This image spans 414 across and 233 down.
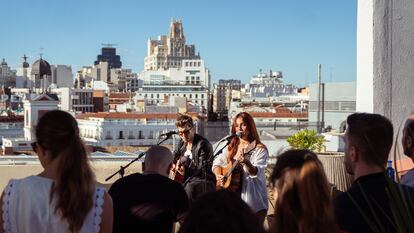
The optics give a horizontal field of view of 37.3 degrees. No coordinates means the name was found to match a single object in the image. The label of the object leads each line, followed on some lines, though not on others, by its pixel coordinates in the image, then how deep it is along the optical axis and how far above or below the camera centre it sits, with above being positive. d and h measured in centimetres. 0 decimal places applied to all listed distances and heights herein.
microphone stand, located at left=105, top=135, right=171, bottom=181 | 350 -38
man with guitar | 376 -39
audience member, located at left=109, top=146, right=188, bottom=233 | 249 -43
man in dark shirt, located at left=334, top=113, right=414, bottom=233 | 197 -25
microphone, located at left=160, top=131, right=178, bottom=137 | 401 -23
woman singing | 365 -41
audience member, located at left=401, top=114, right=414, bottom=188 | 251 -17
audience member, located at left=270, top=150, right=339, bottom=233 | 172 -28
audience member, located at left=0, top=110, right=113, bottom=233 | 203 -31
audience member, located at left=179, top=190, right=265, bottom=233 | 128 -25
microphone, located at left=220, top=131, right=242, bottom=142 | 372 -22
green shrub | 552 -37
